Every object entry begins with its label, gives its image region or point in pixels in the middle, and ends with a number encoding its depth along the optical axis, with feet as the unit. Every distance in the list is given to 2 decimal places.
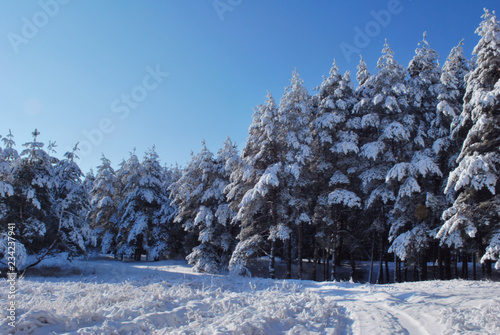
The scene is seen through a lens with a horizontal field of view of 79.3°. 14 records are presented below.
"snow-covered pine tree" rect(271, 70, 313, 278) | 63.10
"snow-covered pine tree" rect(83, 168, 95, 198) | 141.95
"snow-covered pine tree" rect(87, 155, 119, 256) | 115.75
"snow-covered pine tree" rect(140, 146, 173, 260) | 104.69
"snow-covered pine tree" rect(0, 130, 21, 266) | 54.90
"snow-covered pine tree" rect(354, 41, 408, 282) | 61.41
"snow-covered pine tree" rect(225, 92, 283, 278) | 63.82
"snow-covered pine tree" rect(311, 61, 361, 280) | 64.90
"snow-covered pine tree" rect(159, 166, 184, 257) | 105.50
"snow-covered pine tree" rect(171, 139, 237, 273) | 77.56
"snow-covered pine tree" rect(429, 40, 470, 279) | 55.88
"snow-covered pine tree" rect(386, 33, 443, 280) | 55.16
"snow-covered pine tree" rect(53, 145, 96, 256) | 69.97
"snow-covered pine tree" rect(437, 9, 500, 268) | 41.16
